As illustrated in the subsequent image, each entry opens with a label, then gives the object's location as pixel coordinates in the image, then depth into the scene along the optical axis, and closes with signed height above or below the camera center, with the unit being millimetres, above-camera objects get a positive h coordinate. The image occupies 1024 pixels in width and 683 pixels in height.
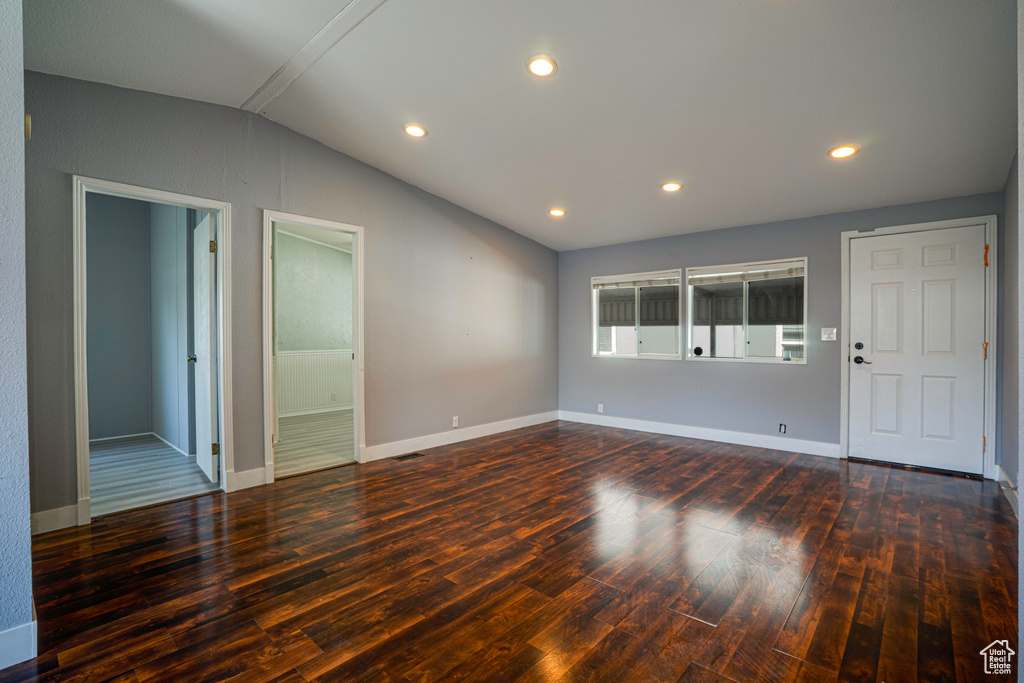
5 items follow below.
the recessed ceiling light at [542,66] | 2664 +1611
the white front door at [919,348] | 3934 -120
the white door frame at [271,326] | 3785 +101
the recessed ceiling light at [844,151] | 3295 +1353
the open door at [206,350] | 3633 -102
